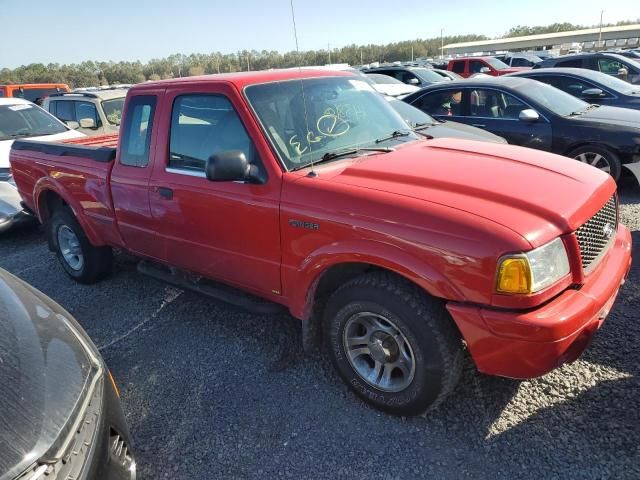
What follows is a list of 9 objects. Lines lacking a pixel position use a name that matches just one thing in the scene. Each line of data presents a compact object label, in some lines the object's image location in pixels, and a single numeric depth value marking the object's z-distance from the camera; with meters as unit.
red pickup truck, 2.25
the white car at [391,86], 11.32
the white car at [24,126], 7.43
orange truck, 13.53
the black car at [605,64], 12.48
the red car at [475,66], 17.84
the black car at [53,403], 1.67
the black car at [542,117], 6.24
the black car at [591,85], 8.33
